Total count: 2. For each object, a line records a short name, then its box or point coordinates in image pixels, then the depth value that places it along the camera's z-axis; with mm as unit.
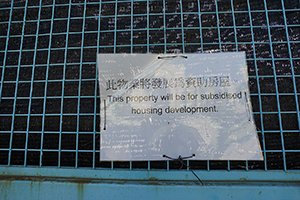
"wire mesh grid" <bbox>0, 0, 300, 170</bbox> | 414
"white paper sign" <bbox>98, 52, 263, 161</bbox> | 405
